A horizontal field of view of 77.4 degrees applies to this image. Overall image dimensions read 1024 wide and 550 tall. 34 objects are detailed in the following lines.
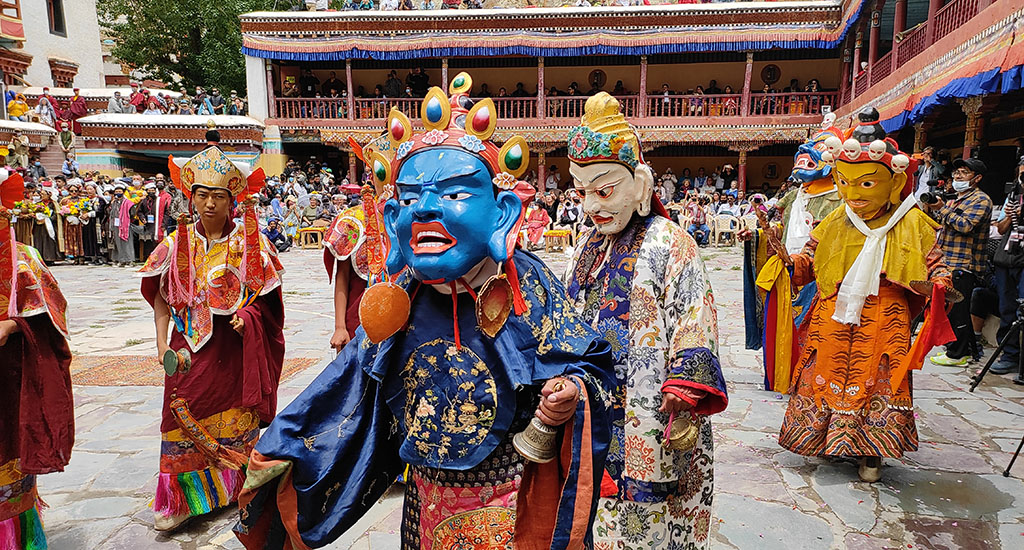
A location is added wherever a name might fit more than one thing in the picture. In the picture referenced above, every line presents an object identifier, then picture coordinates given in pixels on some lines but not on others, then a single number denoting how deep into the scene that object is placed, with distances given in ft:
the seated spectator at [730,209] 64.39
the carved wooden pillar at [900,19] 47.29
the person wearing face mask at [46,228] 49.55
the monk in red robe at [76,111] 82.40
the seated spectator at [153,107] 78.38
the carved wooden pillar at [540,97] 76.33
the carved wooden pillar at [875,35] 53.36
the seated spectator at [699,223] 63.26
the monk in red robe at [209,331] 11.51
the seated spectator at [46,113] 81.66
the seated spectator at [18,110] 76.54
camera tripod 17.88
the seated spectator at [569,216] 64.13
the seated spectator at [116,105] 78.48
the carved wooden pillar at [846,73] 67.46
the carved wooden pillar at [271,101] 78.64
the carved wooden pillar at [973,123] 32.50
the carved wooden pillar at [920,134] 41.09
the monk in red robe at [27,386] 9.82
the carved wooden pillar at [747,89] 72.84
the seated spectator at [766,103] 73.14
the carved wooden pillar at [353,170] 77.56
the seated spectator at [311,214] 68.33
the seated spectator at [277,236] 59.57
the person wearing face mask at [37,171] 63.23
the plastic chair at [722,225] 63.31
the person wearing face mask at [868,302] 12.26
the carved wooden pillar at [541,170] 75.68
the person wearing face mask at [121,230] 51.16
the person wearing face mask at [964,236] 21.27
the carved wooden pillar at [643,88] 74.43
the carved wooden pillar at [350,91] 76.82
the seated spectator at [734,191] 69.35
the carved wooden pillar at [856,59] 61.05
